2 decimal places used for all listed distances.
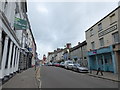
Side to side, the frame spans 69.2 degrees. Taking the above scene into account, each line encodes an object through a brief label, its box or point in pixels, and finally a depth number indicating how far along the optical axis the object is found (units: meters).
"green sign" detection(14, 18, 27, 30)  11.45
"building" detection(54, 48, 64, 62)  54.61
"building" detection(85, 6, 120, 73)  13.00
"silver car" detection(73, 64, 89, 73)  15.33
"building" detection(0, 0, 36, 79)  8.06
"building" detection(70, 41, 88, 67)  21.87
